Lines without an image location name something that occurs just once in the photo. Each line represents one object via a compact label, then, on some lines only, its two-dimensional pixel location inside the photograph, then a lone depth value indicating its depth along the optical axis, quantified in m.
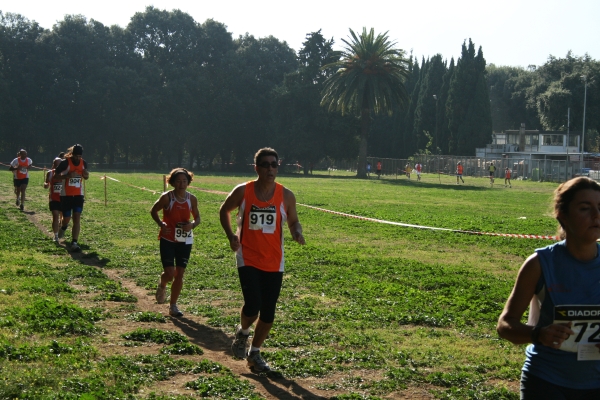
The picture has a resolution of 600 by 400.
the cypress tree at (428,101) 89.06
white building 80.56
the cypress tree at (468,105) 78.50
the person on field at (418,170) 62.45
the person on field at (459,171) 56.56
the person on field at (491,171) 53.92
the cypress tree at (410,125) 93.00
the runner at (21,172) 22.72
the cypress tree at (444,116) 85.69
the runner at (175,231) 9.00
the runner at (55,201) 15.09
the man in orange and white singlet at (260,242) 6.42
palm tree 63.12
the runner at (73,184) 14.13
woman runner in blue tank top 3.41
